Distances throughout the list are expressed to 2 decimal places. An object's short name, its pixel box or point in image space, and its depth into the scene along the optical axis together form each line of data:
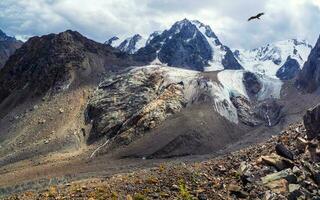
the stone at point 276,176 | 33.34
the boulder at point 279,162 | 34.94
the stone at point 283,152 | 36.09
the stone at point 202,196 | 32.34
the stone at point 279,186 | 32.22
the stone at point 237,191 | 32.88
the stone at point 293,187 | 31.96
